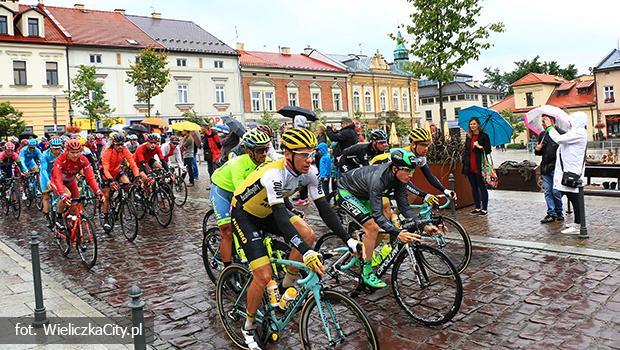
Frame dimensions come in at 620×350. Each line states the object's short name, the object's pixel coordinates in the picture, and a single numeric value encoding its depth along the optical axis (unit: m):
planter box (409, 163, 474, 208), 11.34
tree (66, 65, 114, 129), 35.00
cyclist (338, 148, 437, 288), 5.64
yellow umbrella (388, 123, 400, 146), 28.68
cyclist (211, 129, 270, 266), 5.87
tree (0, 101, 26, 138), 33.66
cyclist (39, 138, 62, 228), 10.38
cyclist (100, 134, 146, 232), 10.27
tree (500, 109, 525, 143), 54.83
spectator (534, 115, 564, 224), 9.54
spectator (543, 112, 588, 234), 8.82
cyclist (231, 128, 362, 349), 4.43
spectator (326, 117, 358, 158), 10.95
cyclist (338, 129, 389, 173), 8.27
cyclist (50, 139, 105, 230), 8.40
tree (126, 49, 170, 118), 33.12
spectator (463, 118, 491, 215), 10.36
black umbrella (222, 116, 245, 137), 10.38
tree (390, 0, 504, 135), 15.28
